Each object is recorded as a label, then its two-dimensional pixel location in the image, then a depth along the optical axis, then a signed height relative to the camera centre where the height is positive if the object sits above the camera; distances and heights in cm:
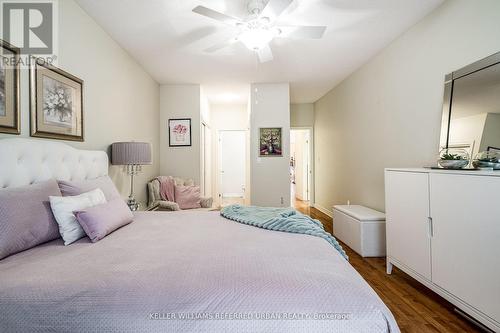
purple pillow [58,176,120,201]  154 -17
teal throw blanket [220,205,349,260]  146 -42
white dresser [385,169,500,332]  134 -51
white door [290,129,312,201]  610 -6
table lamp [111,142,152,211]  233 +11
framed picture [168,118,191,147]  398 +56
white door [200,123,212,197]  438 +7
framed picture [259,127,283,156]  401 +43
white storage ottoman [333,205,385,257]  269 -84
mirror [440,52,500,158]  159 +42
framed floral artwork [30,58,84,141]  160 +48
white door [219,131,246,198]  652 -1
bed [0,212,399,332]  75 -47
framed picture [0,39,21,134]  137 +47
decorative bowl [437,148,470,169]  170 +3
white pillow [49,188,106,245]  131 -30
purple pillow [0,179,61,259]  110 -29
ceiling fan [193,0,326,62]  177 +123
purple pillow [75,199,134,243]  133 -35
